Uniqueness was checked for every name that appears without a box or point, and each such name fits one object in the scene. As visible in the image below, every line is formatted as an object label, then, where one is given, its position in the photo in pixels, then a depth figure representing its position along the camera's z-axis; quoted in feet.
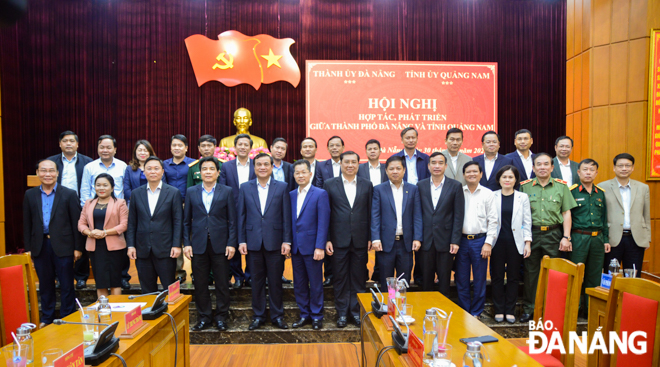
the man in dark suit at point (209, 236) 9.81
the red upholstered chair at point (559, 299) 5.88
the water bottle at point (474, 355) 3.89
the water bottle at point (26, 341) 4.22
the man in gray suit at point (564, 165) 11.54
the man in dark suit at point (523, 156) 11.77
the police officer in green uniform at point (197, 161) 11.26
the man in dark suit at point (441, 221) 10.00
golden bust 19.85
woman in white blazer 10.23
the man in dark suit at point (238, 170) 11.16
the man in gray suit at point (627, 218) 10.78
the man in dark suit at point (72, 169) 11.82
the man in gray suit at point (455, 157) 11.55
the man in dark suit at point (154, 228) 9.67
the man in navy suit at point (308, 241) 9.86
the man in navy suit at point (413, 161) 11.51
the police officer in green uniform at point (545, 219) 10.32
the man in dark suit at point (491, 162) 11.35
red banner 20.76
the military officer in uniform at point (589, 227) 10.56
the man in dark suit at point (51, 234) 10.11
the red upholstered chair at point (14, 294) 6.68
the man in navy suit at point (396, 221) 9.98
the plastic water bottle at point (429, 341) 4.29
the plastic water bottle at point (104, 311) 5.49
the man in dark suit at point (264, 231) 9.84
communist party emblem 20.62
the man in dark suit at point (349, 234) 9.99
